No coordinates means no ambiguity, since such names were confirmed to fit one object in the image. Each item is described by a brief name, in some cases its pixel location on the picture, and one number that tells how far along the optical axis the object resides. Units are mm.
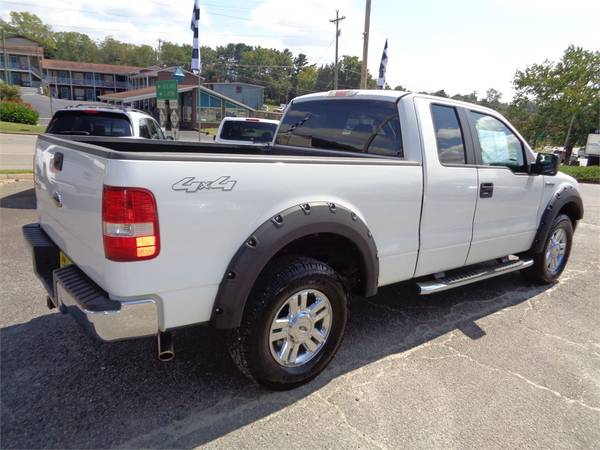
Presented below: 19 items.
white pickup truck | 2088
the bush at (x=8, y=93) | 41312
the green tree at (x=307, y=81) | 114112
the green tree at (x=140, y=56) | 123875
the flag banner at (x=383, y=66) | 22359
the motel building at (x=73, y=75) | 82938
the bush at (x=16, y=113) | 31828
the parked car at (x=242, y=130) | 9835
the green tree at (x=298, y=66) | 130900
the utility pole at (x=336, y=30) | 35094
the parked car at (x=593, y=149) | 30219
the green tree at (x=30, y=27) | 126812
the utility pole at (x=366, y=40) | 19047
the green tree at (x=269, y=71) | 115625
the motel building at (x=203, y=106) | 42875
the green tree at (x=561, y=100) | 38031
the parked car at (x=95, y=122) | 6926
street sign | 14723
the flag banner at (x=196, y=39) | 18594
